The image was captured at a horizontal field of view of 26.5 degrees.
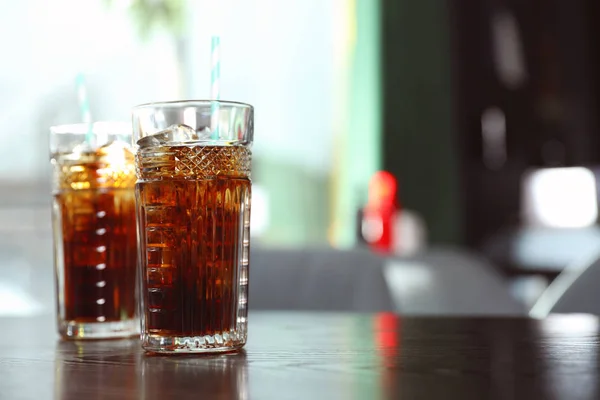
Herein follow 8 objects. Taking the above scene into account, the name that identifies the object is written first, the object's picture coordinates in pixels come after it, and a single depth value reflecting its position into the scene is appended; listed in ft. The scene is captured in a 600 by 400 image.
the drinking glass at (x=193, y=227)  2.56
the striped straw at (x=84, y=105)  2.96
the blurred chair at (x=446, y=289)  5.80
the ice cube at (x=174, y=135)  2.59
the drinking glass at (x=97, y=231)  2.95
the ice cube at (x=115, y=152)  2.96
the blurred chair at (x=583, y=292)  4.01
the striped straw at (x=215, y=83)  2.60
